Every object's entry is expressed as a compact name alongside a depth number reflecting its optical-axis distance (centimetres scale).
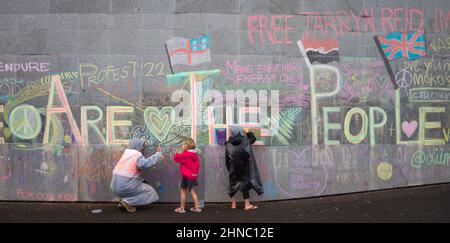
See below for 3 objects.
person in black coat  798
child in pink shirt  793
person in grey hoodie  783
